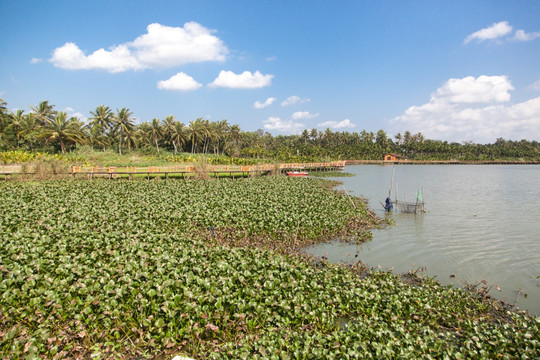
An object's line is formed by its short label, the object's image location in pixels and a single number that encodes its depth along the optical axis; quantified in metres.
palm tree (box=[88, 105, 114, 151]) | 51.94
